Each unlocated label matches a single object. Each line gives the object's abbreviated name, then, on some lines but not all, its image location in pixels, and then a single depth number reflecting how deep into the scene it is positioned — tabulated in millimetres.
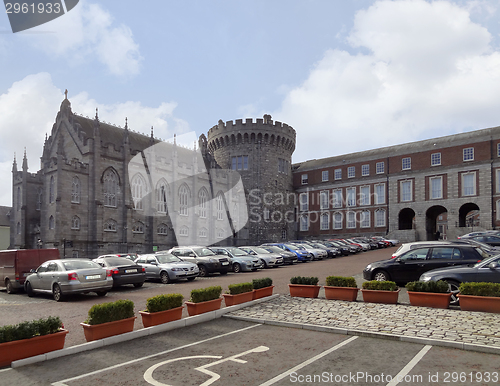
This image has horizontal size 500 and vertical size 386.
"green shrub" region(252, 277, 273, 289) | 13297
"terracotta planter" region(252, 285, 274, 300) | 13126
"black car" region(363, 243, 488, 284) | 14453
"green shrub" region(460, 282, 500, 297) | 10602
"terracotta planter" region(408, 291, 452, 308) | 11391
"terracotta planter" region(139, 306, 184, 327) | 9734
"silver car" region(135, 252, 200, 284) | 19641
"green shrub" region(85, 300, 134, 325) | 8656
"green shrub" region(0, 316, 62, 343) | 7320
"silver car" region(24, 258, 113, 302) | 14555
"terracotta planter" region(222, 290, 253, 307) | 12245
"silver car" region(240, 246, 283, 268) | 26688
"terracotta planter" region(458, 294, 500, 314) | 10531
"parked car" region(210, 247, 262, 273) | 24289
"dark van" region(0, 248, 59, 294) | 18016
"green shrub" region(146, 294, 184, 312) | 9898
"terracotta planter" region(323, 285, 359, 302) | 13008
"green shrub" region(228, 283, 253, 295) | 12407
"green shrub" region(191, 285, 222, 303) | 11133
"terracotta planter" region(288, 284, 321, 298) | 13771
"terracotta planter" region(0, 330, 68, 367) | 7238
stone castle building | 44062
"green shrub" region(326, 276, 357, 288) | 13219
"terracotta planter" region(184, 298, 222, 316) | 10969
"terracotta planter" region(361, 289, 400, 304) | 12234
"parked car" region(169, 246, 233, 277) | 22438
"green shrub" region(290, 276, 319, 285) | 13891
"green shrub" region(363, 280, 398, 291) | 12320
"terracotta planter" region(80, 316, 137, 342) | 8523
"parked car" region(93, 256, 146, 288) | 17406
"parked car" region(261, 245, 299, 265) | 28662
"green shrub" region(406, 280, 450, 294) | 11539
